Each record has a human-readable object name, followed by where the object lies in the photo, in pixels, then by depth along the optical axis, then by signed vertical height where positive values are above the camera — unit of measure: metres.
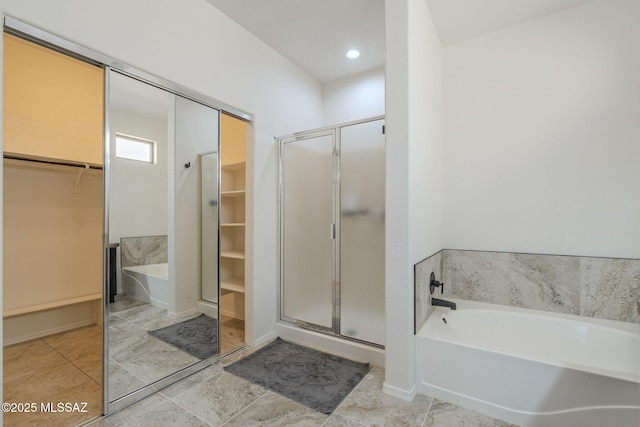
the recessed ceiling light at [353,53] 2.84 +1.65
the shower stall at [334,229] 2.32 -0.12
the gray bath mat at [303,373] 1.84 -1.17
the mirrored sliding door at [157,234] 1.71 -0.12
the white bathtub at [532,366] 1.39 -0.88
